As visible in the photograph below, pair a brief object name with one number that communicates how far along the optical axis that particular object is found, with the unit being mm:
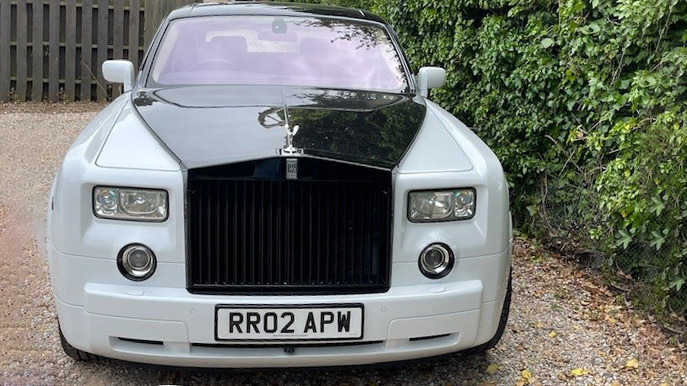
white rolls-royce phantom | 3436
